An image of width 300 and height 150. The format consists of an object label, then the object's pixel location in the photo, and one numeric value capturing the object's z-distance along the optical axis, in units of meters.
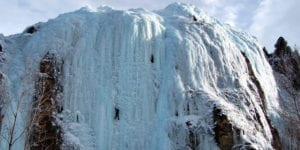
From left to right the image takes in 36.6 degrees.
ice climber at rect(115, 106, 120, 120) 24.45
